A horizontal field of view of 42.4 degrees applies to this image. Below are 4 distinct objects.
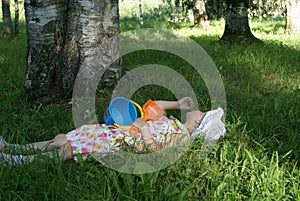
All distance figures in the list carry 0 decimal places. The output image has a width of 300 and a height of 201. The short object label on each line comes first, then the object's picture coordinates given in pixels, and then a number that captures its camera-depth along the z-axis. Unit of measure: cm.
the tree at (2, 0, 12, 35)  1074
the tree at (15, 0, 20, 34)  1131
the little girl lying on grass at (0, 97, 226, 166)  281
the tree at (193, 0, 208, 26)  1373
